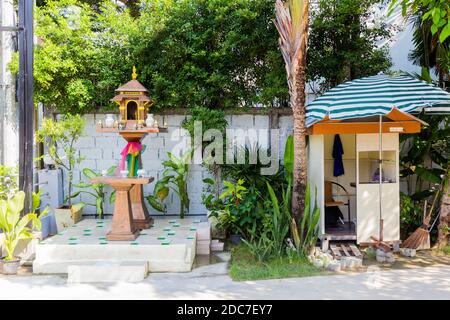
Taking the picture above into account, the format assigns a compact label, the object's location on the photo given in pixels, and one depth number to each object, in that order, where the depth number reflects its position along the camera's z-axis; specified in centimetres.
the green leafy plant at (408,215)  871
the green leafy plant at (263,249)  745
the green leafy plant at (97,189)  962
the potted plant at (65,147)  928
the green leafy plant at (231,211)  859
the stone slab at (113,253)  722
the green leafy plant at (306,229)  750
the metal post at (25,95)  816
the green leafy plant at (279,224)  755
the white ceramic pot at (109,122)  822
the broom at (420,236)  809
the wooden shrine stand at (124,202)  777
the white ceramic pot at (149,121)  831
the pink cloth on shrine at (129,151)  841
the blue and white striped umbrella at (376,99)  719
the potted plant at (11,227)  705
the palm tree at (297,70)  777
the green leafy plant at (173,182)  960
